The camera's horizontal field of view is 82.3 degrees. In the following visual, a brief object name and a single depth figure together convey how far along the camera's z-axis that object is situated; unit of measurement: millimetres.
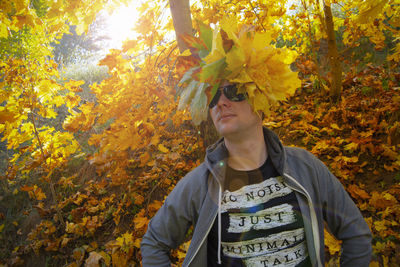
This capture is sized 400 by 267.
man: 1311
